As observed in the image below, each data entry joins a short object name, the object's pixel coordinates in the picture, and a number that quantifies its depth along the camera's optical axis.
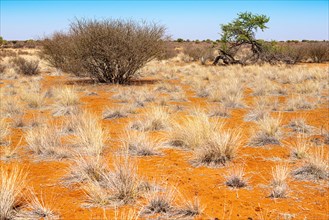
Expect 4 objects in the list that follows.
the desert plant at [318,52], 29.86
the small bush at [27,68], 21.83
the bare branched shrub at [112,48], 15.13
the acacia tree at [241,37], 26.47
